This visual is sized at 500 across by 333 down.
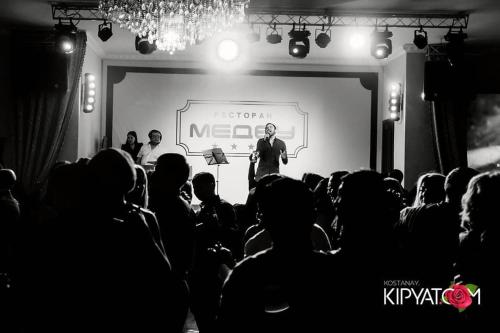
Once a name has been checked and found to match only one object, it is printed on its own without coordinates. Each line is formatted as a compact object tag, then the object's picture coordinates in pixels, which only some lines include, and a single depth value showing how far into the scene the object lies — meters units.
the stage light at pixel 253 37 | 7.63
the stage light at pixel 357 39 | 7.86
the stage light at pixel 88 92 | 8.70
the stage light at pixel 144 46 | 7.41
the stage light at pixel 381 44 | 7.27
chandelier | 4.62
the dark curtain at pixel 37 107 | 7.88
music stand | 8.04
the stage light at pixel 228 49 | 8.75
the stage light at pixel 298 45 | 7.34
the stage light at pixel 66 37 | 7.16
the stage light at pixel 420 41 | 7.32
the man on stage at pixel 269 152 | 8.96
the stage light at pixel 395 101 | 9.24
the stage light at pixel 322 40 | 7.29
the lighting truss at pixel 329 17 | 7.09
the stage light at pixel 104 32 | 7.13
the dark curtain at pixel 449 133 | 8.66
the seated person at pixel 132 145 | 9.41
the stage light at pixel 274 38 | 7.40
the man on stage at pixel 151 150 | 9.46
